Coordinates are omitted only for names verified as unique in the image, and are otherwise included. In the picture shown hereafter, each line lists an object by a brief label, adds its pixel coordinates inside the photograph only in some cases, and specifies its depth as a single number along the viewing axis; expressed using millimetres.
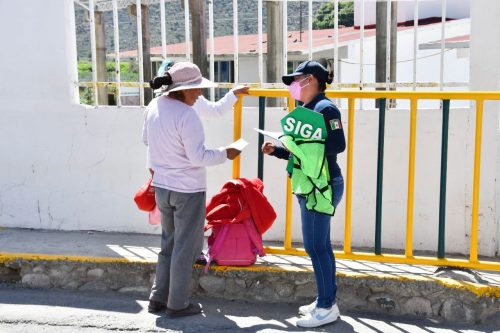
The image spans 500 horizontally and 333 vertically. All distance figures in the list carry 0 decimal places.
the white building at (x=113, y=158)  4828
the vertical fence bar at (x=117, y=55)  5168
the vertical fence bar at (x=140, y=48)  5113
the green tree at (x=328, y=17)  22481
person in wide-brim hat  3795
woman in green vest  3604
